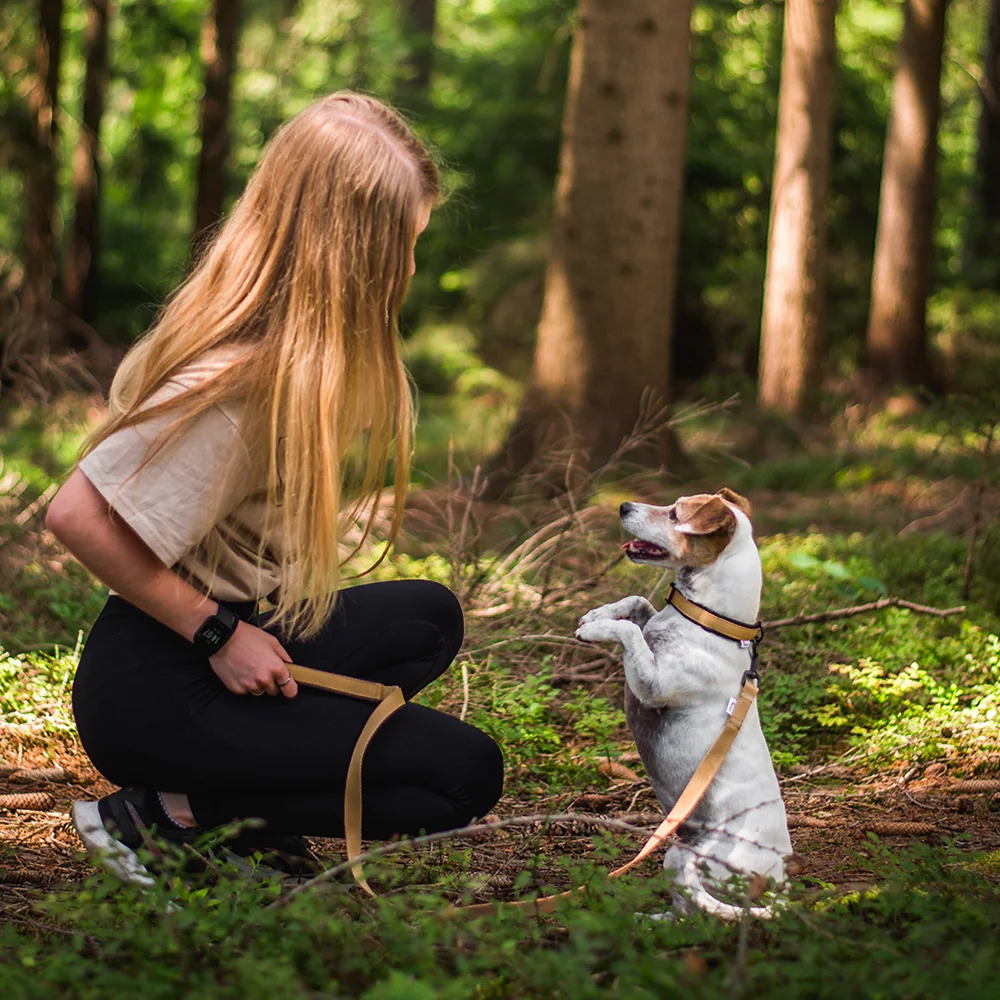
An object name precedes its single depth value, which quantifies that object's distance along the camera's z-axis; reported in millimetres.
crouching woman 2656
